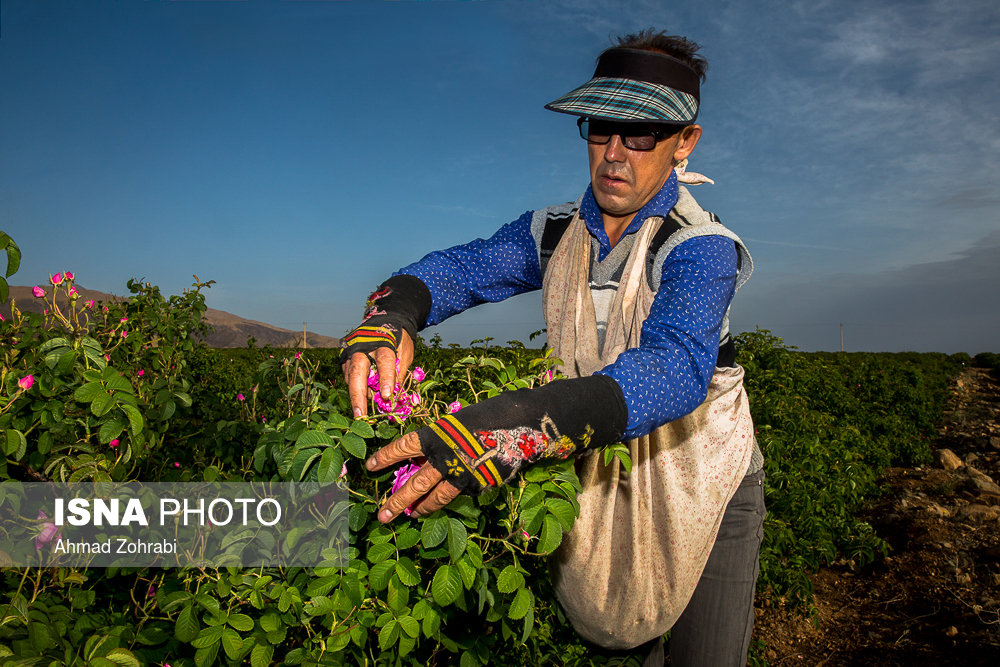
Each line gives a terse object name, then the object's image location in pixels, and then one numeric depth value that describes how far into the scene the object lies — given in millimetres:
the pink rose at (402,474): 1208
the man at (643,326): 1591
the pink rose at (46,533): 1721
